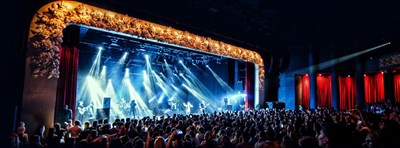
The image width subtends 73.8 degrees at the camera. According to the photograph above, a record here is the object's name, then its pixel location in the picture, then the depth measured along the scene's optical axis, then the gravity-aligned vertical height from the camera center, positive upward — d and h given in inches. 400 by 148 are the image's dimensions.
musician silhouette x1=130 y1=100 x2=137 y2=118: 669.1 -34.6
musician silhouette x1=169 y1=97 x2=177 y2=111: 820.4 -33.1
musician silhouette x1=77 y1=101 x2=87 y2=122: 584.7 -41.9
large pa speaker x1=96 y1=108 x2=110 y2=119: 484.1 -38.2
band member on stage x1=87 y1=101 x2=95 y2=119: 600.2 -41.1
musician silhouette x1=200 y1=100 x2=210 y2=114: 822.2 -38.7
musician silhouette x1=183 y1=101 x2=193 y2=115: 827.4 -42.7
